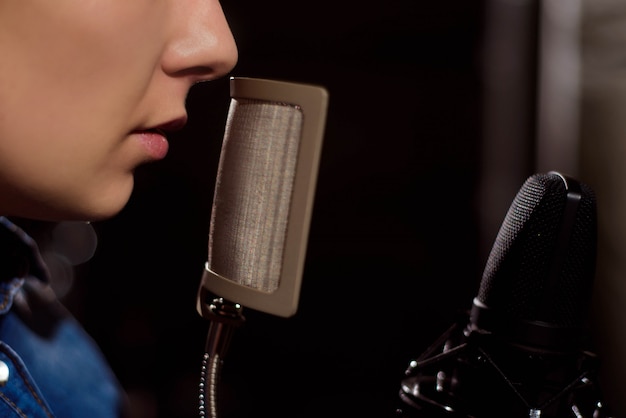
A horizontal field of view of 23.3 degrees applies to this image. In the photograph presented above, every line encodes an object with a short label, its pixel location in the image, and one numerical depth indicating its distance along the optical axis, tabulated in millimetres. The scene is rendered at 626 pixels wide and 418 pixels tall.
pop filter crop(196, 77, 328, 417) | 633
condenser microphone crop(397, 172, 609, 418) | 660
